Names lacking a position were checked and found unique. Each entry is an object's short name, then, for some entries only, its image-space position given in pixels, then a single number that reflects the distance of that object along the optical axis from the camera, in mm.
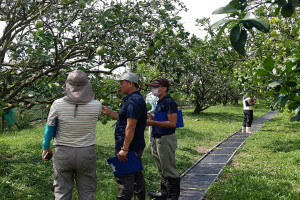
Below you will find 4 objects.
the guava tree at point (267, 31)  1552
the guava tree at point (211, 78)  7555
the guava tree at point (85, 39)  4258
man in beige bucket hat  3055
